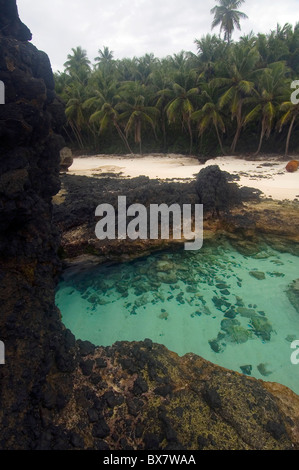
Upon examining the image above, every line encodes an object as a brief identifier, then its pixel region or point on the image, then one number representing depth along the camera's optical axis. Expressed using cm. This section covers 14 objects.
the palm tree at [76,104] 2806
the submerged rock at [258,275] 853
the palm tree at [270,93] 1902
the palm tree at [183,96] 2282
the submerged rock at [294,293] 741
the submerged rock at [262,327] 650
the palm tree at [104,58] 3764
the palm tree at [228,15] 3062
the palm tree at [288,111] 1812
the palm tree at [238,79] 1966
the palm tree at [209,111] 2155
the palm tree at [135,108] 2503
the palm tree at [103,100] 2584
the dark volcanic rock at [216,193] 1132
